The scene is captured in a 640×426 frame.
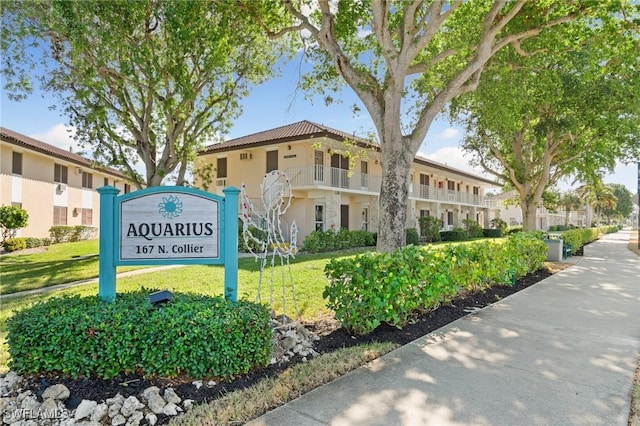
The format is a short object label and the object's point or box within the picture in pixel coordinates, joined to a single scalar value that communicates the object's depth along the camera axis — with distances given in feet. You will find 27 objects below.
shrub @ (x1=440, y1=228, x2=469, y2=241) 94.58
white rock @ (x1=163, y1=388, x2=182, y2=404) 10.81
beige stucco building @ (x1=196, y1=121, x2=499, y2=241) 67.26
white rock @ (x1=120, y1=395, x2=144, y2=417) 10.16
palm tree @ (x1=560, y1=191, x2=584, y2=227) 200.75
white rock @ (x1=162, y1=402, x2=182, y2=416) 10.34
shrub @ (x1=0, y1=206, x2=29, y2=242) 59.00
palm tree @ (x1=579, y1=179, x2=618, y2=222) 206.90
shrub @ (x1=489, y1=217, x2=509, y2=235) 130.60
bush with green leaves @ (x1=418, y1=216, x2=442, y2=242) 89.51
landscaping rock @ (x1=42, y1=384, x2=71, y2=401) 10.55
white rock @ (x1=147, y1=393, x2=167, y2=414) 10.41
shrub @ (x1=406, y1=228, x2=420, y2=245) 77.18
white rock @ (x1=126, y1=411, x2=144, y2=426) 9.86
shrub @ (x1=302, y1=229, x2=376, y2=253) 59.21
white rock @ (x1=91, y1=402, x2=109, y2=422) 9.91
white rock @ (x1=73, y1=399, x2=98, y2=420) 9.99
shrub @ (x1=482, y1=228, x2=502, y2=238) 119.03
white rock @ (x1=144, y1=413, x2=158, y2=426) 9.94
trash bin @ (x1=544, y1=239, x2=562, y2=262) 49.12
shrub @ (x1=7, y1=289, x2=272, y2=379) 11.34
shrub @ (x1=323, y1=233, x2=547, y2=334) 16.71
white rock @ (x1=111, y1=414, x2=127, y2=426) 9.84
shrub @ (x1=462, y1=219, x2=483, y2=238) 110.93
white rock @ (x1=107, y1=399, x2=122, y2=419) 10.09
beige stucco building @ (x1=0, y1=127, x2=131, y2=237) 63.16
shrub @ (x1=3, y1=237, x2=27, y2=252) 59.11
